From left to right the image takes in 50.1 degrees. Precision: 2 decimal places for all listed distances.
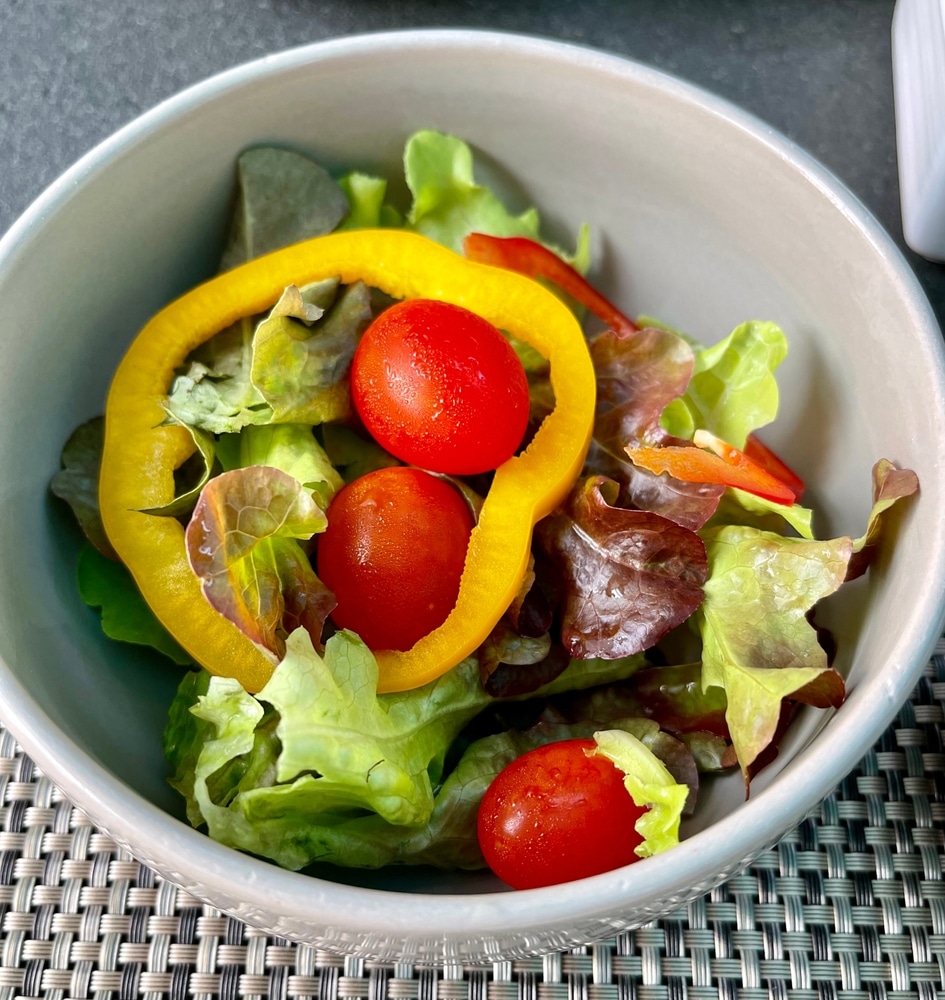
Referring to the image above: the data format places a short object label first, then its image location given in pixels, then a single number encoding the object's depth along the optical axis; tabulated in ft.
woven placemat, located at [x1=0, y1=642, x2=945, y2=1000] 0.48
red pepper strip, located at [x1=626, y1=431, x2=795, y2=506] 0.49
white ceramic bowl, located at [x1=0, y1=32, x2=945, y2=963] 0.38
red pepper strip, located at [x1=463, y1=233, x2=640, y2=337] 0.56
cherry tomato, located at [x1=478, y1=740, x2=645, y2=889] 0.44
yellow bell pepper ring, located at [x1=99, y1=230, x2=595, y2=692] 0.47
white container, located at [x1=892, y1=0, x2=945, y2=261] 0.59
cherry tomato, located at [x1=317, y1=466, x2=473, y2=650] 0.48
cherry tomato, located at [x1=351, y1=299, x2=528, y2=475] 0.48
